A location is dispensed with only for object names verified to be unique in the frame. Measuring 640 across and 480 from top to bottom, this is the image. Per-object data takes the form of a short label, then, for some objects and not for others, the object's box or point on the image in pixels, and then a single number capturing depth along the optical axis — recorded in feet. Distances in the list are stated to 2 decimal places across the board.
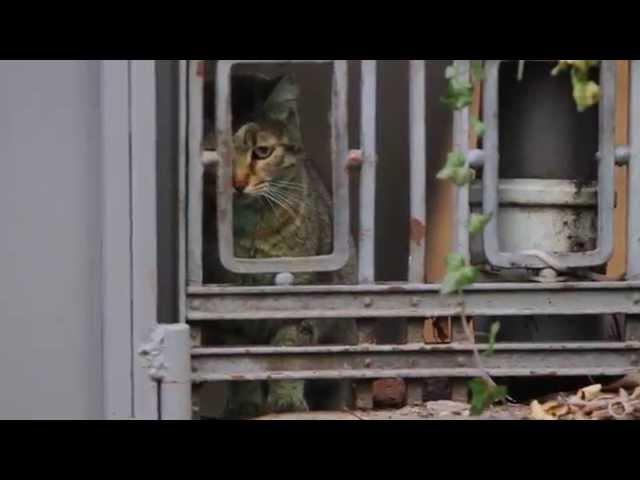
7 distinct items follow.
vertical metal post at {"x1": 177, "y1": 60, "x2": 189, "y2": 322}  14.75
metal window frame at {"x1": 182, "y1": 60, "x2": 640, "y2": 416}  15.05
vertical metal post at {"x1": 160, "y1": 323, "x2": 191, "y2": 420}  14.48
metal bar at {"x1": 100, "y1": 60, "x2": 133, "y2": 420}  14.32
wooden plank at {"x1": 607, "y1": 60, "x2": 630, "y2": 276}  17.85
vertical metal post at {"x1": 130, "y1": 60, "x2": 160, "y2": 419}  14.34
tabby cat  16.94
